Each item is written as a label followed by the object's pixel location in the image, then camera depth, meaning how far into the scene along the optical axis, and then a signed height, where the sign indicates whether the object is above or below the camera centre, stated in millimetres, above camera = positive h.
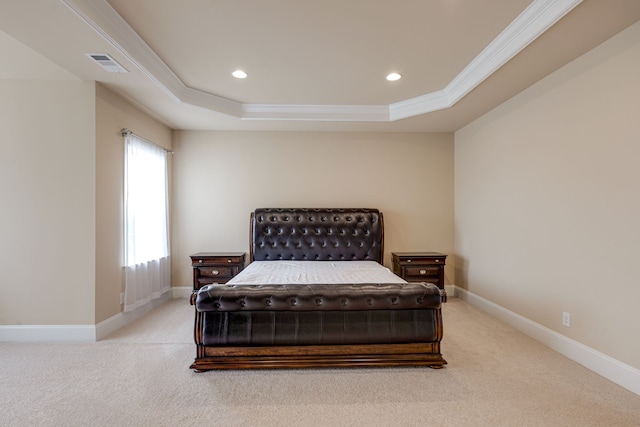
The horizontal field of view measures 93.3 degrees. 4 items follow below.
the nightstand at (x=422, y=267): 4367 -792
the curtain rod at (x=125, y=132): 3497 +949
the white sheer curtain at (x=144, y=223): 3574 -126
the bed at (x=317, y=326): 2477 -941
